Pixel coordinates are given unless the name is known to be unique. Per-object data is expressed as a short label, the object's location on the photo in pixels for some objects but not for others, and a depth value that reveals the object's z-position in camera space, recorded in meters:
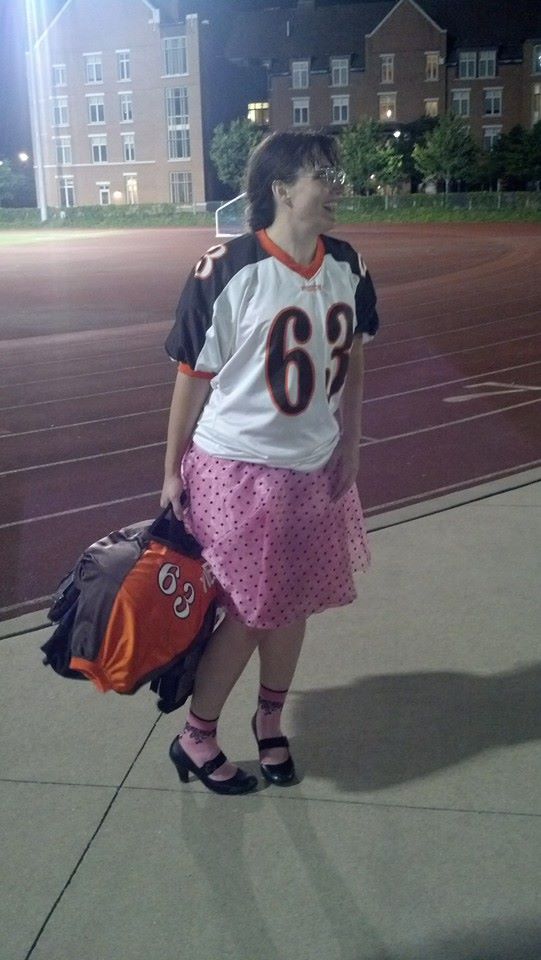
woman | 2.81
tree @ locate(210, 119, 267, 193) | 62.84
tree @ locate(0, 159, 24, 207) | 79.56
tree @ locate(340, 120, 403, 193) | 58.38
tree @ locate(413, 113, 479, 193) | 59.31
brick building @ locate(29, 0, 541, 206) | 67.19
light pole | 68.69
